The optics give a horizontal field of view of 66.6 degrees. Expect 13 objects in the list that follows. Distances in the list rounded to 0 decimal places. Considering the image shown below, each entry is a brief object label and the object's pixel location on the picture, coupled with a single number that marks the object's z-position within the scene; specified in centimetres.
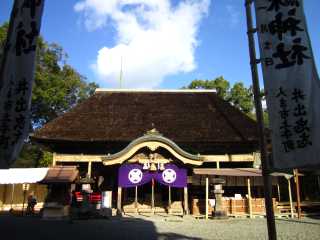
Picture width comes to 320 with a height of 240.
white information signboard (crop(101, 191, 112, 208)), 1047
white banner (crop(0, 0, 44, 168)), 396
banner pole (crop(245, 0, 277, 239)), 338
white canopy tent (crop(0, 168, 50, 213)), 1260
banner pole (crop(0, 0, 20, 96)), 399
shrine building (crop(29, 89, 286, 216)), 1095
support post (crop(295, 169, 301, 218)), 1041
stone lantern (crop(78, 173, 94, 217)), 1013
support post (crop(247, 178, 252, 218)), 1063
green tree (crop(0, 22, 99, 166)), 2214
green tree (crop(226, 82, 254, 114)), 2572
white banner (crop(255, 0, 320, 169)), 338
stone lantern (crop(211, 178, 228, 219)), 1002
